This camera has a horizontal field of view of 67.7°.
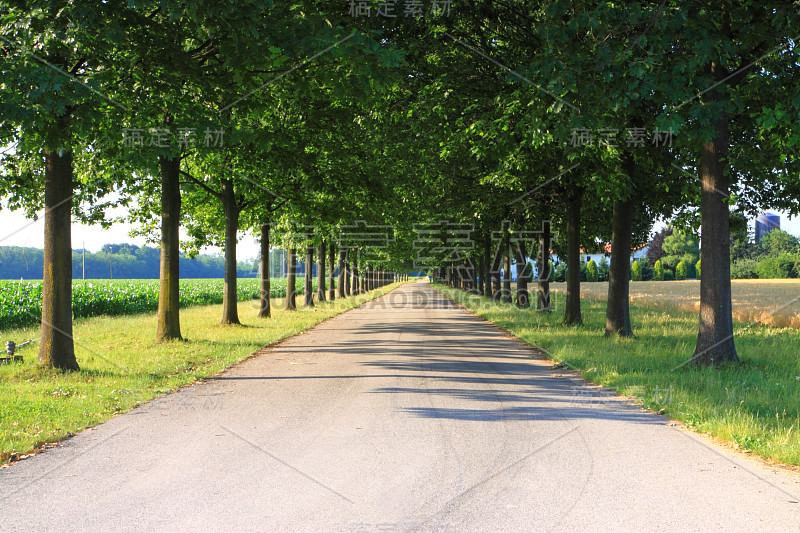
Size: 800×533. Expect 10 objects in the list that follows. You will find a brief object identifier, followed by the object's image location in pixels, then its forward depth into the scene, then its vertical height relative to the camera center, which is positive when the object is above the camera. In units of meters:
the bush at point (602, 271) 87.10 -0.64
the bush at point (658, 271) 94.88 -0.81
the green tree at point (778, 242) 107.50 +4.34
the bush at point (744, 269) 91.53 -0.48
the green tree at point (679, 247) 109.54 +3.62
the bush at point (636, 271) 92.19 -0.69
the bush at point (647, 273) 95.50 -1.05
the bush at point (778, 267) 83.00 -0.17
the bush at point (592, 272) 90.25 -0.80
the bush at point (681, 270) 96.81 -0.60
